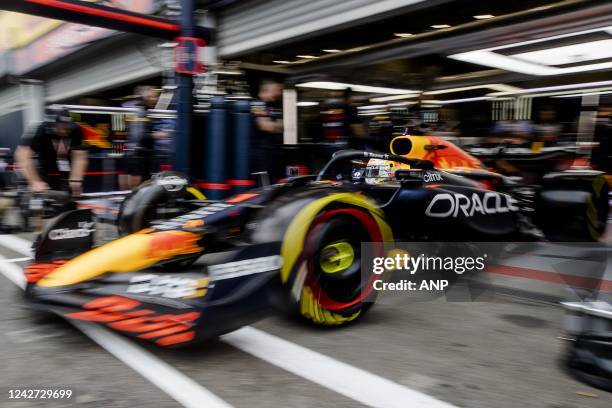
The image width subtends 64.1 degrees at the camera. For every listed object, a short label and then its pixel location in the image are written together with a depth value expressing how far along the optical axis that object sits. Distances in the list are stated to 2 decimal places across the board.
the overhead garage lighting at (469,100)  11.08
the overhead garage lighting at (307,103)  11.08
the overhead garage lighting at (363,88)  10.78
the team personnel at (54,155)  6.71
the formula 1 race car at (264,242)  2.63
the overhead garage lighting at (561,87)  9.13
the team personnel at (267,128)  6.41
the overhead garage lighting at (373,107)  10.20
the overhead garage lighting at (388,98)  11.02
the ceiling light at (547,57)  7.87
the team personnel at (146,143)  6.82
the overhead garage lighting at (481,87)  10.48
